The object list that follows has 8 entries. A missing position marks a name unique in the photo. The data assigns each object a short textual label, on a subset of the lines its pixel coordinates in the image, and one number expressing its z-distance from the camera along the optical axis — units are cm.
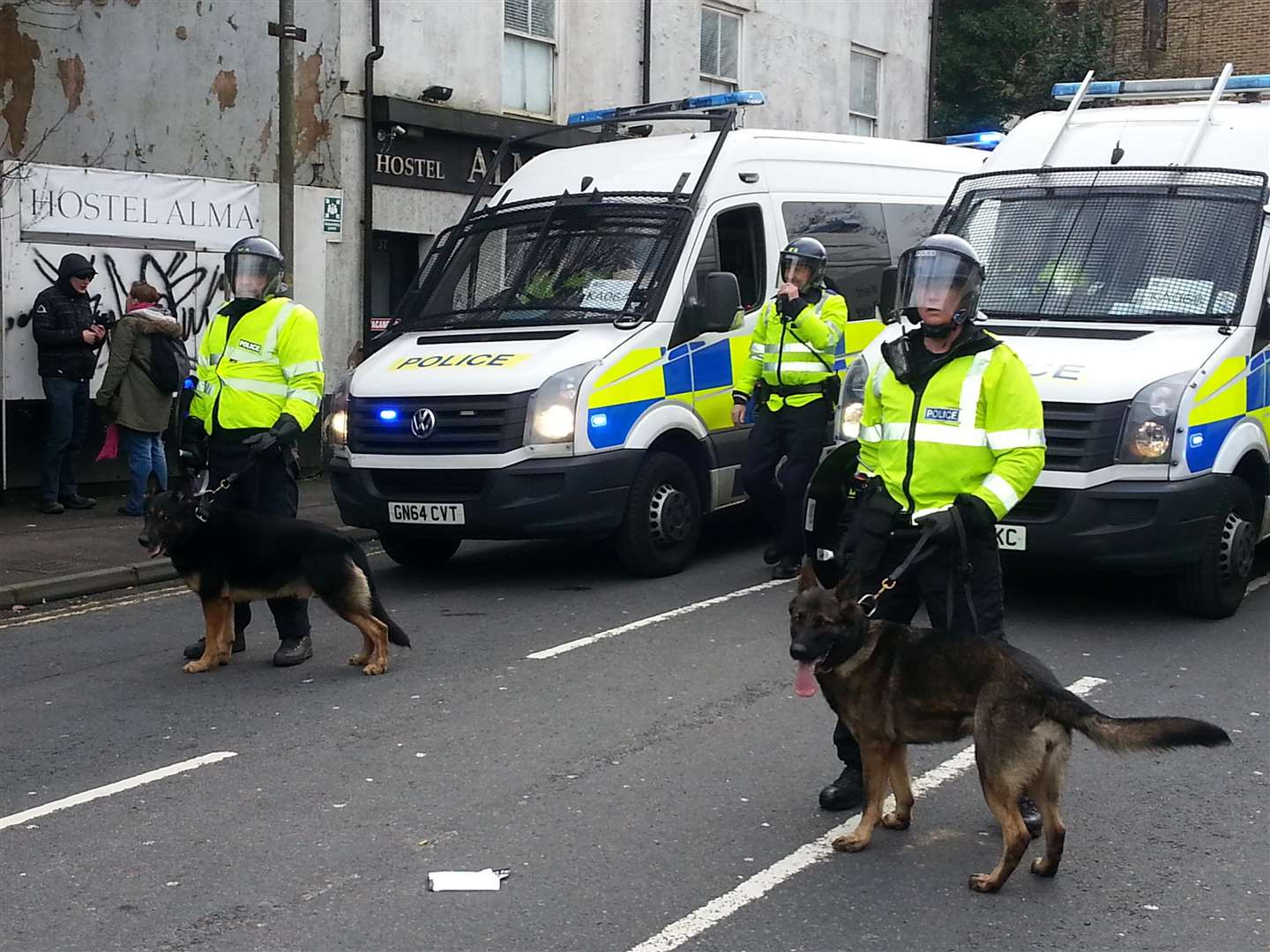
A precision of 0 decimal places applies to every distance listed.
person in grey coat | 1253
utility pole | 1350
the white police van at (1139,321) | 817
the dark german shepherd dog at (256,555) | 752
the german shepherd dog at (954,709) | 478
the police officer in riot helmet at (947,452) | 528
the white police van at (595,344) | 942
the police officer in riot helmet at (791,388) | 981
